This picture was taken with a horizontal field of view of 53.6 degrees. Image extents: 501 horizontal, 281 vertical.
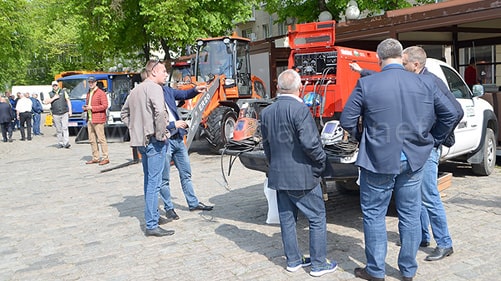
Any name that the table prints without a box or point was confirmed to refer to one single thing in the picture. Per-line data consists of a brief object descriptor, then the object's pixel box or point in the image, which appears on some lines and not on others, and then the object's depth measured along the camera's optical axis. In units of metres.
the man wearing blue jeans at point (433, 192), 4.59
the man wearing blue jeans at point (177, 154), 6.24
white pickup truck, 5.40
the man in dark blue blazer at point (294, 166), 4.29
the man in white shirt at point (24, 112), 19.83
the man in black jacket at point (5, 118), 19.48
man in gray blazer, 5.66
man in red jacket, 11.59
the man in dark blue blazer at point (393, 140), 3.93
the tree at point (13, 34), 19.77
